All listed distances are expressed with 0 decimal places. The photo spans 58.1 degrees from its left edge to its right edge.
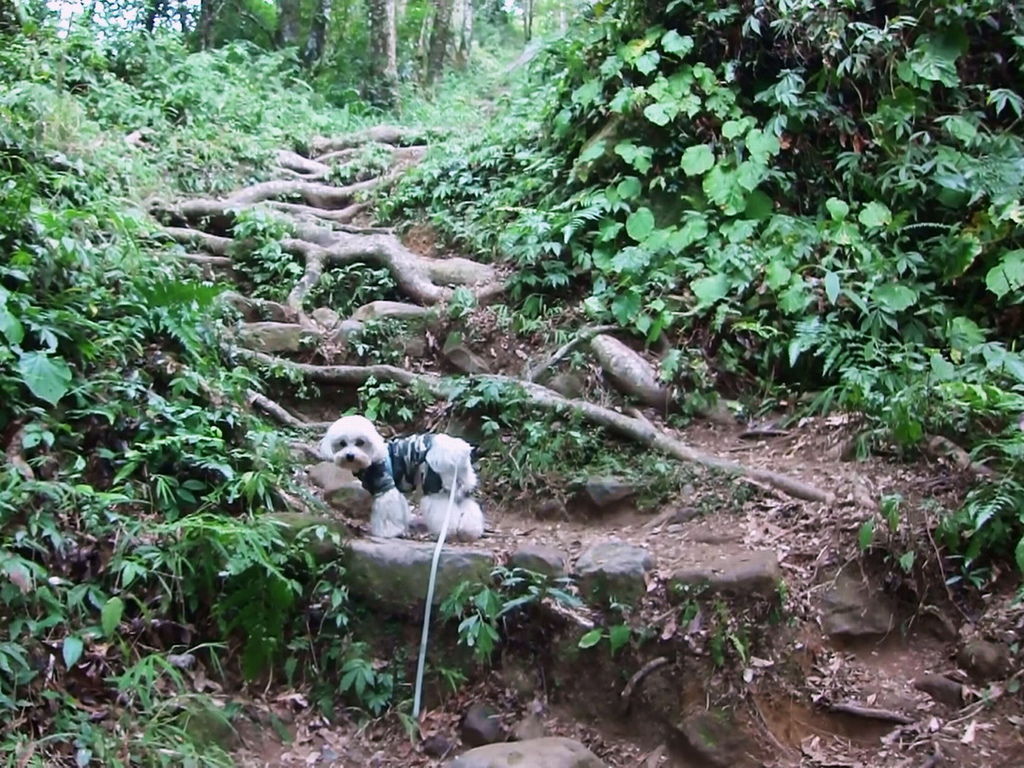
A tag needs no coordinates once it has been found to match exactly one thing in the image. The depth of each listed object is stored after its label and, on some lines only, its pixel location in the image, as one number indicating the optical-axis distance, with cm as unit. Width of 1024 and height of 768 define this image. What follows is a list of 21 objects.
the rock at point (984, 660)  410
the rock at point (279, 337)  659
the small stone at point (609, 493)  527
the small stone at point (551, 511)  531
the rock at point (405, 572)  436
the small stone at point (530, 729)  411
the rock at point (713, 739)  394
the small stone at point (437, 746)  410
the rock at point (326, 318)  729
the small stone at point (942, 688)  411
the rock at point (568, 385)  618
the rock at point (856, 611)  443
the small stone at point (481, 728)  414
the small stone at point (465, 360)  663
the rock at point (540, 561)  443
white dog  456
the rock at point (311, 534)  438
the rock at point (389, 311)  698
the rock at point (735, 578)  423
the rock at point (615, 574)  433
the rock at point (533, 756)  364
